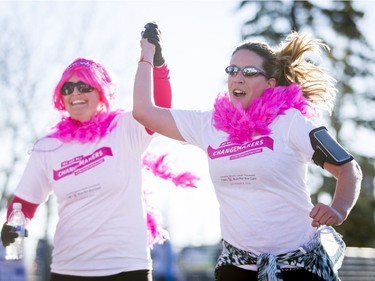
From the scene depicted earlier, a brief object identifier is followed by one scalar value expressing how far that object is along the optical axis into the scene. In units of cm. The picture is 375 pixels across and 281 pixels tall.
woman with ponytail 808
